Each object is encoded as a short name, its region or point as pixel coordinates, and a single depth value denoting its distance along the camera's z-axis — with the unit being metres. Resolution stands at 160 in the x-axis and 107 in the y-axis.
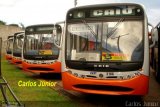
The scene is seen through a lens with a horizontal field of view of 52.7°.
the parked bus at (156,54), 6.38
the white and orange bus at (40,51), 7.17
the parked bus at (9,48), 13.01
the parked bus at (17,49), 10.29
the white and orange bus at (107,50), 4.16
